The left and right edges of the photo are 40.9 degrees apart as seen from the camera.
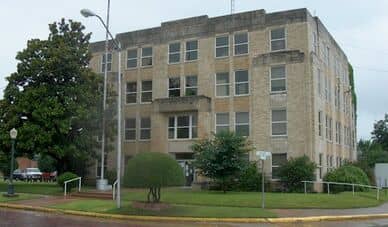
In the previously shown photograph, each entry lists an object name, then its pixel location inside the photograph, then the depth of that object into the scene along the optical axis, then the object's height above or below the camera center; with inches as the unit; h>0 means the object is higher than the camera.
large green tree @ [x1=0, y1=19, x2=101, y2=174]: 1385.3 +170.4
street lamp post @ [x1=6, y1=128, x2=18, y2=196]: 1216.2 -37.0
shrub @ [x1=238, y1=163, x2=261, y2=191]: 1376.7 -43.0
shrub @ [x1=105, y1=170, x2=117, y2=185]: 1598.2 -42.4
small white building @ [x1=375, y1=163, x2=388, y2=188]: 1785.2 -30.0
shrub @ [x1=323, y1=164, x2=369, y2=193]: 1400.1 -32.9
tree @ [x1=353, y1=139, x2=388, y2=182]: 1795.0 +31.3
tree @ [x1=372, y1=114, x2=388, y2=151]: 3189.0 +207.0
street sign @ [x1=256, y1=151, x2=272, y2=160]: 914.1 +15.9
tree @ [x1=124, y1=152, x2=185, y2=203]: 882.1 -15.6
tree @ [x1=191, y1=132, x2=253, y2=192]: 1224.8 +13.4
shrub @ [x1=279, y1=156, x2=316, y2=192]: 1334.9 -21.8
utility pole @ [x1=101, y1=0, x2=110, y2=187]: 1418.3 +132.4
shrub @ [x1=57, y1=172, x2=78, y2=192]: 1269.4 -42.0
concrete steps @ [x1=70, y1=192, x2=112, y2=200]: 1172.5 -76.1
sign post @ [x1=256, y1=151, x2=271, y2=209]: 914.1 +16.1
